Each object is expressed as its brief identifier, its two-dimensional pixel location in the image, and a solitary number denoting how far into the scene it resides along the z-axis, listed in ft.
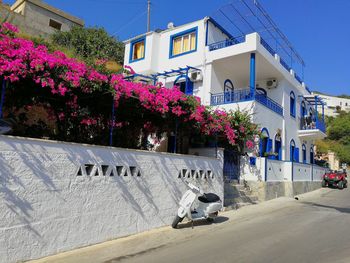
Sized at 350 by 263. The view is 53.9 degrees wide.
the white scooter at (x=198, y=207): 30.55
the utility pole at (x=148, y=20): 114.21
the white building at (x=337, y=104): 374.63
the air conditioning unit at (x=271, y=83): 70.95
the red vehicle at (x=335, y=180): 83.07
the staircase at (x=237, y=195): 42.58
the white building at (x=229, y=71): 59.62
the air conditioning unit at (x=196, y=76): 64.39
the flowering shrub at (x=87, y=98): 22.30
